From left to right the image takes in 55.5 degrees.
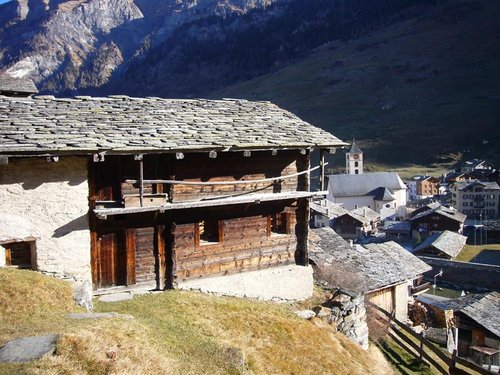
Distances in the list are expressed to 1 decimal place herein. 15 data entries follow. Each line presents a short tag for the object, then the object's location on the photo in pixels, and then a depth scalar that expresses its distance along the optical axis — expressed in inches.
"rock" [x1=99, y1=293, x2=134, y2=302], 516.1
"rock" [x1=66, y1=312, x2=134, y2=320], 415.5
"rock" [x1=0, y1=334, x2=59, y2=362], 303.3
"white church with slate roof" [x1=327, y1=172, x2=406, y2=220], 3127.5
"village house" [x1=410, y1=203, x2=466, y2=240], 2375.7
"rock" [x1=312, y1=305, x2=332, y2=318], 605.1
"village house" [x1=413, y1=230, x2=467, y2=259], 1980.8
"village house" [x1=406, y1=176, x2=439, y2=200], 3646.7
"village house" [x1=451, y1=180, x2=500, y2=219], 2918.3
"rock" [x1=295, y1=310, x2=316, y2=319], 587.1
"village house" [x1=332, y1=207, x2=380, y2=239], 2603.3
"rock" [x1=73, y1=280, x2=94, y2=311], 467.2
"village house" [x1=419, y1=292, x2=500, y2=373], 1093.1
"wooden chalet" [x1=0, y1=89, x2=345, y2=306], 491.8
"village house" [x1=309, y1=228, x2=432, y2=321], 903.1
